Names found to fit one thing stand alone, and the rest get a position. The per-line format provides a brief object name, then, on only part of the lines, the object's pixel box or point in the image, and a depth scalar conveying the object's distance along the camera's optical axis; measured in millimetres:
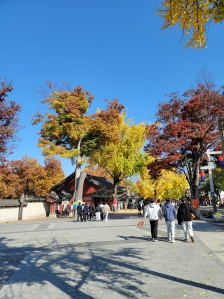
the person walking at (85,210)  18984
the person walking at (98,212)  18641
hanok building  32569
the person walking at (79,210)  18719
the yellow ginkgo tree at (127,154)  30625
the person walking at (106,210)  17766
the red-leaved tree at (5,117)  23045
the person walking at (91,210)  19545
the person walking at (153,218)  8875
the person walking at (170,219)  8609
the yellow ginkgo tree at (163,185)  37562
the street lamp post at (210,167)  16239
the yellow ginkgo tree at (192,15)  3617
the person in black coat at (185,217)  8414
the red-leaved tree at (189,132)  15617
